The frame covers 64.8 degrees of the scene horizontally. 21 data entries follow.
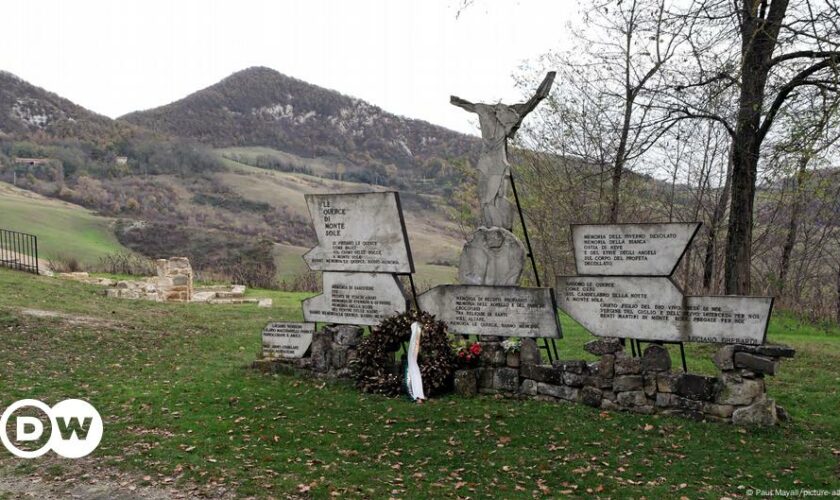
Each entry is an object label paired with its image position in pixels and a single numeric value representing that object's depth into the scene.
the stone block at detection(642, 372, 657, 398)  8.84
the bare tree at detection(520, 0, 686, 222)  14.61
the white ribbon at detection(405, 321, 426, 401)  9.50
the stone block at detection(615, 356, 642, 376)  8.95
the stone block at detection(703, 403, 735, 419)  8.37
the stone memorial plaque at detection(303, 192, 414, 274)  10.46
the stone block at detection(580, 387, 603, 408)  9.06
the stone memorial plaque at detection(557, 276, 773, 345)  8.55
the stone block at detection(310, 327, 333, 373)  10.95
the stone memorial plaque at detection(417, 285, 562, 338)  9.76
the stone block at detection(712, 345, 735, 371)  8.37
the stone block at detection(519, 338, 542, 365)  9.66
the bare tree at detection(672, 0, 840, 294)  10.55
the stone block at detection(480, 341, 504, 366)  9.80
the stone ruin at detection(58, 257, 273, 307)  21.84
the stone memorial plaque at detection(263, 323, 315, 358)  11.20
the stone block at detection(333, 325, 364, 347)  10.78
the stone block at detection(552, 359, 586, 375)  9.26
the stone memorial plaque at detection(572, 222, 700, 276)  8.93
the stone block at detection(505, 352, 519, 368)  9.70
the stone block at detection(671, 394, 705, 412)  8.55
